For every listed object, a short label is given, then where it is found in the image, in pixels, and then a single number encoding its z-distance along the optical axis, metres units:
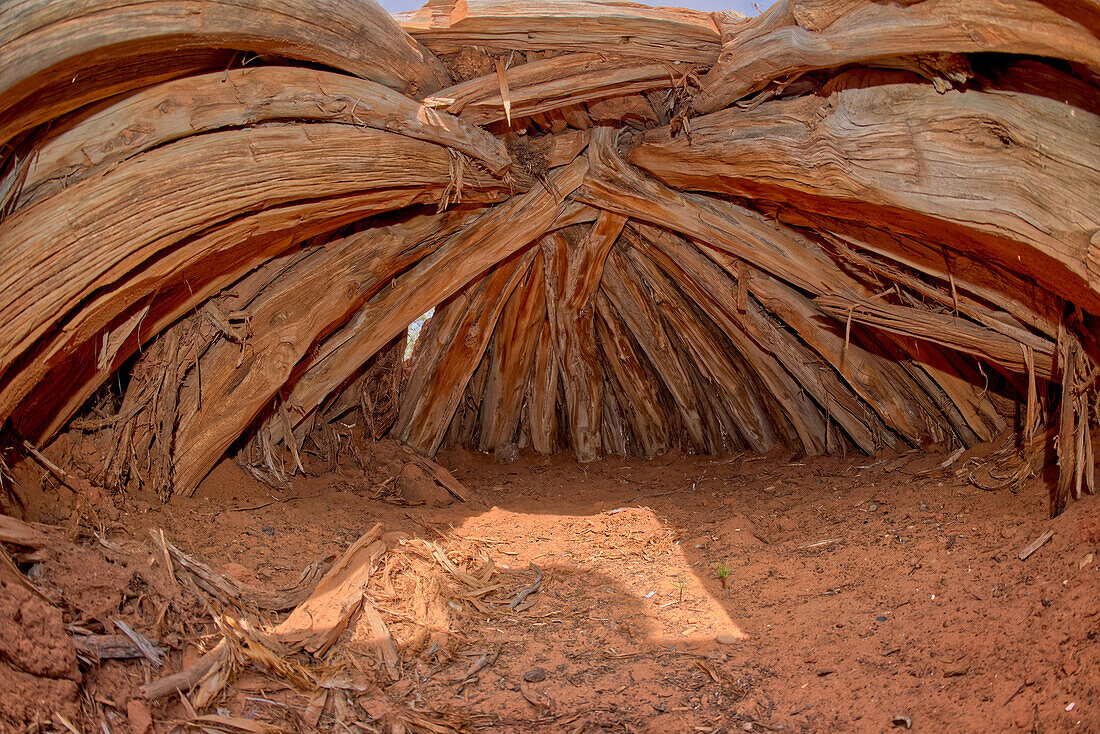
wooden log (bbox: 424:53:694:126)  3.50
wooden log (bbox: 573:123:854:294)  3.91
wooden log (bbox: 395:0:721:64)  3.28
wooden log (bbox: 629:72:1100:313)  2.36
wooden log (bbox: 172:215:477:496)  3.69
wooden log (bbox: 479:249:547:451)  5.45
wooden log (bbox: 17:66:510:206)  2.63
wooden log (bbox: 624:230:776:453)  5.21
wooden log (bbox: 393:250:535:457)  5.29
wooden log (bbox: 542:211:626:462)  4.86
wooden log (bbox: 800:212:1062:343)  3.03
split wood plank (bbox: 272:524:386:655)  2.68
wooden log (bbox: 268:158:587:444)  4.41
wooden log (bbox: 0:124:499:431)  2.48
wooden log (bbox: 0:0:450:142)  2.17
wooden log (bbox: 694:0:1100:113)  2.07
